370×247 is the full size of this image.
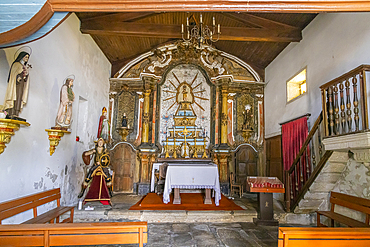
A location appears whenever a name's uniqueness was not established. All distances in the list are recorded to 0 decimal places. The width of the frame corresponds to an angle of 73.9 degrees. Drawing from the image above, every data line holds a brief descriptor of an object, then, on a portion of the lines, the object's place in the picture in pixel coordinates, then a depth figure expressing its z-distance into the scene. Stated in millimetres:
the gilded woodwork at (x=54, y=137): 4667
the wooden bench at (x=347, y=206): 3780
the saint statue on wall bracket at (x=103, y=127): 7383
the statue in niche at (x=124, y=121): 8102
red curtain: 6043
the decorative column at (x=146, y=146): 7738
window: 6994
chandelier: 4962
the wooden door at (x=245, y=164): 8219
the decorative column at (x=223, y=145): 7934
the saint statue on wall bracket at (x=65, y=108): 4848
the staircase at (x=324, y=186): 4477
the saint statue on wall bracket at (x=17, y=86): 3465
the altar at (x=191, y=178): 5848
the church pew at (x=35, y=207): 3281
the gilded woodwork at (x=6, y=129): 3300
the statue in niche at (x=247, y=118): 8320
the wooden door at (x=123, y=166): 7938
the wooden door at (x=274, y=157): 7377
